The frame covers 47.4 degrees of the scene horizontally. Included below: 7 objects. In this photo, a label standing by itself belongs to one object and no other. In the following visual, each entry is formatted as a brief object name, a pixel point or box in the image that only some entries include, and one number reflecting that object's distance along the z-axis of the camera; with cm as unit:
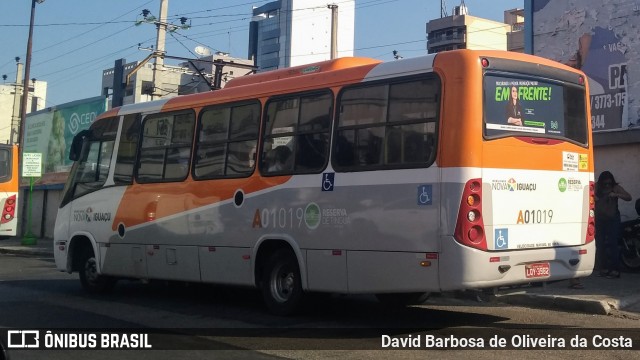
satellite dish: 3488
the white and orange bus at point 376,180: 772
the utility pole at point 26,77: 2884
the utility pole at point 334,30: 2897
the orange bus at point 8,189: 2125
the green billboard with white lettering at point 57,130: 3094
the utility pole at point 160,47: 2905
